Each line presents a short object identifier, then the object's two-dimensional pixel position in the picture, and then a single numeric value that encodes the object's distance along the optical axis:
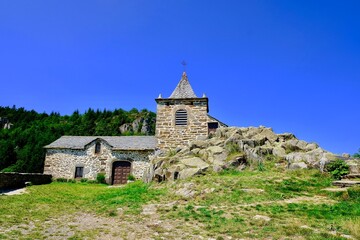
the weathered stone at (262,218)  8.29
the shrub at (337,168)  13.55
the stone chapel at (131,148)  27.22
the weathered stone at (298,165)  15.18
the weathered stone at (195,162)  16.60
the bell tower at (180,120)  27.25
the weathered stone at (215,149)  18.24
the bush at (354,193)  10.27
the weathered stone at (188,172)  15.42
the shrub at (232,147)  18.27
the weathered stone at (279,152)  17.46
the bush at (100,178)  26.80
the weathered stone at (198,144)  20.69
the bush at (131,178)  26.45
